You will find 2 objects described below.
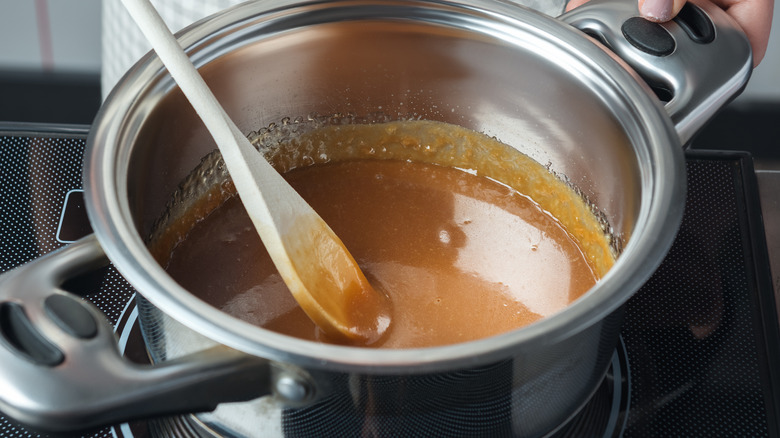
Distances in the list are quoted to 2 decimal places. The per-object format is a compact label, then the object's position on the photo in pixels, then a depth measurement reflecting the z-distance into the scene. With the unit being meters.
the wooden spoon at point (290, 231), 0.67
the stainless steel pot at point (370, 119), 0.52
